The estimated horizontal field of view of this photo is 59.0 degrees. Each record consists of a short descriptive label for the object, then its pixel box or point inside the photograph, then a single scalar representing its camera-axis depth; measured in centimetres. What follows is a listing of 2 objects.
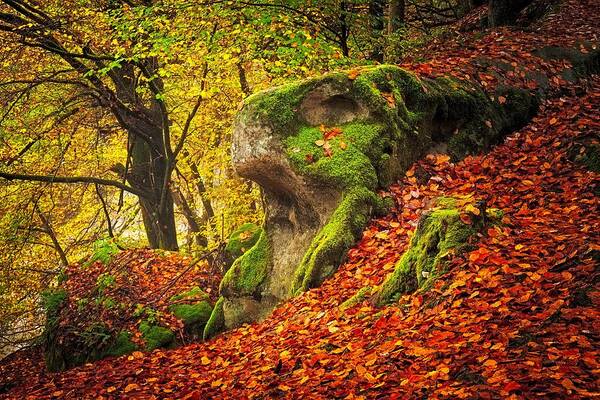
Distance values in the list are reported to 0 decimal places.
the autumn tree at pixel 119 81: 1280
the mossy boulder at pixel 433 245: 588
